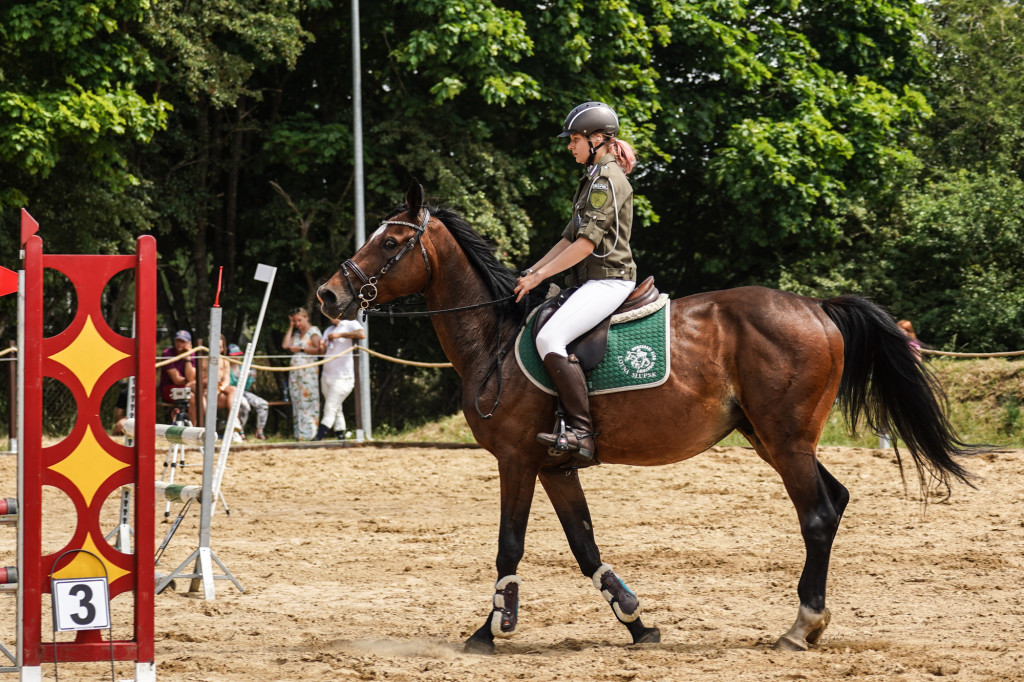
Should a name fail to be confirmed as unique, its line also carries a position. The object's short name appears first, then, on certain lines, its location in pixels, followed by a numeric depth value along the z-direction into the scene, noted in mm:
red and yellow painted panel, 8352
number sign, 8414
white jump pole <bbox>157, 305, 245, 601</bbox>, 13250
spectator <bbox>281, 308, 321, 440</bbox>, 32344
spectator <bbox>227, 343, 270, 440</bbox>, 32437
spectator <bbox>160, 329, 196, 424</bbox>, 29828
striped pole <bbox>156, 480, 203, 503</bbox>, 12289
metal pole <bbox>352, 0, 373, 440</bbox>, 33781
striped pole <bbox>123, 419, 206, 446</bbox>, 12859
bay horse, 11180
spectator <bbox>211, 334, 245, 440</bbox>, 28875
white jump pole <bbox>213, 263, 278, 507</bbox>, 15094
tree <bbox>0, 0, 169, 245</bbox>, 29484
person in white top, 32187
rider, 11187
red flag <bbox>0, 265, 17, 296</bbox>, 9547
